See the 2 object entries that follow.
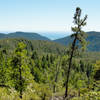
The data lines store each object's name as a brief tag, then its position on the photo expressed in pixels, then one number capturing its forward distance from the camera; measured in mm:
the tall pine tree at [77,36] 18750
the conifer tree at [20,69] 18906
